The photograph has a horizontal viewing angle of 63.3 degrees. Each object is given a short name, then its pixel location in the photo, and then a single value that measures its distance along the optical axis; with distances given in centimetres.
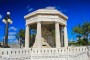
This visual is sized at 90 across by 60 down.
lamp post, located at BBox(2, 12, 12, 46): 625
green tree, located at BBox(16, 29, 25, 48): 1783
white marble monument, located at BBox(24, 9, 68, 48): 791
